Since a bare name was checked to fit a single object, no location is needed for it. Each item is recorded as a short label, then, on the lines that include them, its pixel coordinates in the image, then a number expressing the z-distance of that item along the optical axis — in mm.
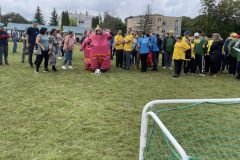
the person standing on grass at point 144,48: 9165
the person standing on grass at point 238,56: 8406
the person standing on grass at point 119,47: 9747
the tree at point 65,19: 61390
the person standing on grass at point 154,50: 9629
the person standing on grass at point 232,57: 8818
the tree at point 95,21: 59717
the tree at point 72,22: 64700
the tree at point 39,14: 69791
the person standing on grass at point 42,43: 7932
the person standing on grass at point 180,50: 8341
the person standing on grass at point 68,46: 8997
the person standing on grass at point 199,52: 9038
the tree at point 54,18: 70366
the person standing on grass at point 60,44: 11016
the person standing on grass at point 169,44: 9856
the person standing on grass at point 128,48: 9401
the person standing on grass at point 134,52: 9792
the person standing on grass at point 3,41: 9203
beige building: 63027
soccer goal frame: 2491
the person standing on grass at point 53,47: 8283
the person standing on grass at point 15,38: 14147
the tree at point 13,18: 71792
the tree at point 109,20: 49789
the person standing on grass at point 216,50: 8783
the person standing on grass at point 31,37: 9119
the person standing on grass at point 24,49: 10336
